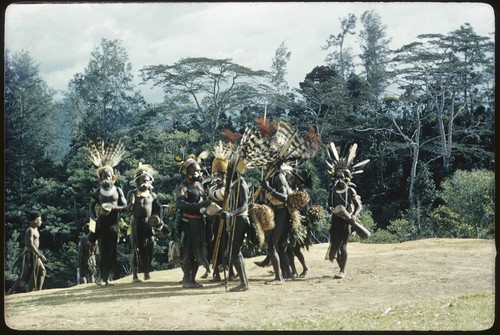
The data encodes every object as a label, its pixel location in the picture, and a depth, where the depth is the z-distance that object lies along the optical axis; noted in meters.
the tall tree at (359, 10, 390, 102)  13.77
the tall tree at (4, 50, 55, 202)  12.91
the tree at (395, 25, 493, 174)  14.30
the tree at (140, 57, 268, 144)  15.71
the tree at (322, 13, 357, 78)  13.72
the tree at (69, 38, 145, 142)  15.51
